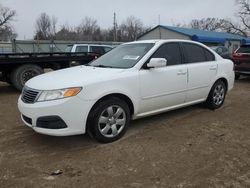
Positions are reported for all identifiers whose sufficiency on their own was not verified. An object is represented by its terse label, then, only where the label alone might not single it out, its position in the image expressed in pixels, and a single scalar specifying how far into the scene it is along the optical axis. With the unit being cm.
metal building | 3249
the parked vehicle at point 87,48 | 1310
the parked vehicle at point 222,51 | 1844
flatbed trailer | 834
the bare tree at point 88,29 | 6570
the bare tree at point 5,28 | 5762
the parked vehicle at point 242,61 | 1056
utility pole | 5464
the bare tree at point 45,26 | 6666
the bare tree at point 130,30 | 6538
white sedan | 376
